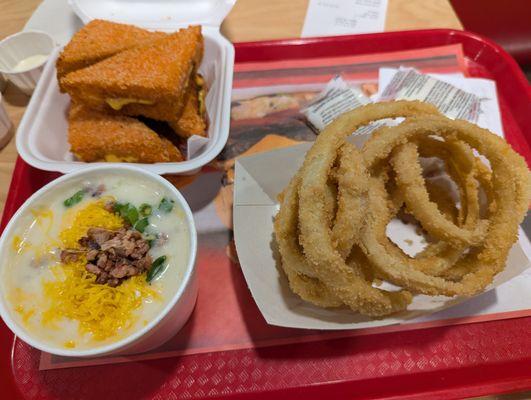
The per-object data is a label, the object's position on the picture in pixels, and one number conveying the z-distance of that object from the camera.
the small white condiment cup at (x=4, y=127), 0.33
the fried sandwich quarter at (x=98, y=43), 0.29
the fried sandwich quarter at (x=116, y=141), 0.28
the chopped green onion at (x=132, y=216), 0.23
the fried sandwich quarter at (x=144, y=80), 0.27
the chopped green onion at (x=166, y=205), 0.23
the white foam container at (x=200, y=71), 0.27
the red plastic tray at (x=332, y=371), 0.23
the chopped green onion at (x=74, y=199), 0.24
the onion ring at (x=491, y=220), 0.22
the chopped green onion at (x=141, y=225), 0.23
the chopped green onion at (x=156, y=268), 0.21
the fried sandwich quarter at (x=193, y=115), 0.29
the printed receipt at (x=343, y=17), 0.41
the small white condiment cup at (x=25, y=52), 0.35
